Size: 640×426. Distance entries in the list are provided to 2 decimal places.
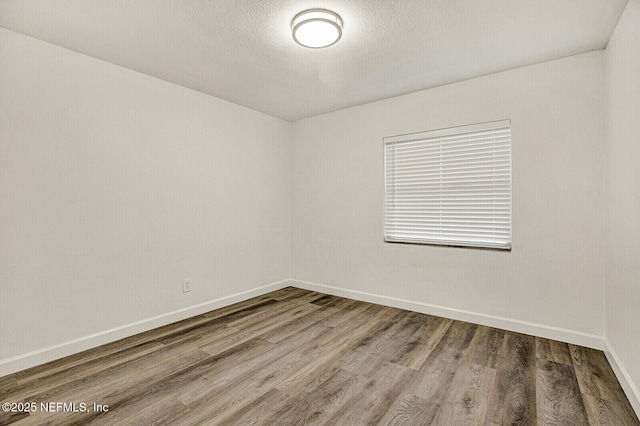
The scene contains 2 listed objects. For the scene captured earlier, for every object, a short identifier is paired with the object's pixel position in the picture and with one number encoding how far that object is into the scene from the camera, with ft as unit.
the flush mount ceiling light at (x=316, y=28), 6.84
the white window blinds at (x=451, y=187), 10.13
